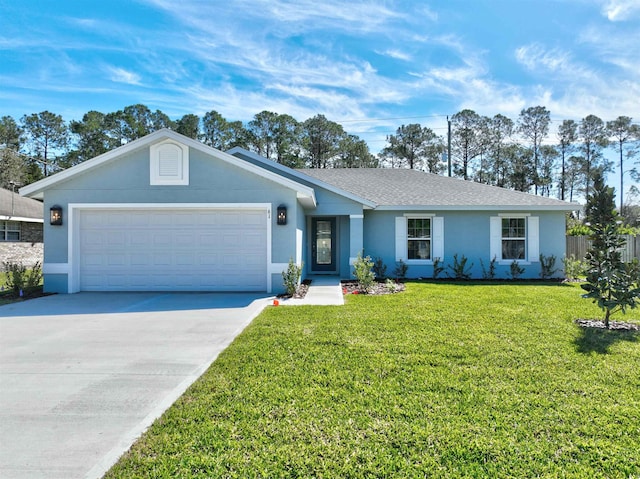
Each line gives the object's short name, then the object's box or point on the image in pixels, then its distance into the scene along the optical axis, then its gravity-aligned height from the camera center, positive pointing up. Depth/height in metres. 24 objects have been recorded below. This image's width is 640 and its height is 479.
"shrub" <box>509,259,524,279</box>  12.70 -1.01
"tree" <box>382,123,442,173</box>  35.75 +9.07
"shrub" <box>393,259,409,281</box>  12.78 -0.99
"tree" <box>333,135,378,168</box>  33.81 +7.94
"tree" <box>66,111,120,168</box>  33.16 +9.51
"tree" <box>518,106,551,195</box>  35.66 +10.88
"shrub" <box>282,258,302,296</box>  9.12 -0.91
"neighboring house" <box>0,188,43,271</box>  18.77 +0.74
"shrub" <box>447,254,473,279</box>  12.72 -0.94
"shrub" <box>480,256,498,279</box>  12.83 -1.02
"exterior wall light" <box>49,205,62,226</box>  9.67 +0.73
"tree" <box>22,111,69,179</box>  35.50 +10.35
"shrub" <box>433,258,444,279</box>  12.89 -0.94
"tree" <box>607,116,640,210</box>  34.88 +10.15
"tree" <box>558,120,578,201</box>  35.88 +9.25
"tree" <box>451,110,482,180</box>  35.94 +10.03
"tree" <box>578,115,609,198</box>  35.38 +9.31
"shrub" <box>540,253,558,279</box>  12.73 -0.88
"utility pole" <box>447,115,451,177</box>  25.92 +5.87
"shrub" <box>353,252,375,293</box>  9.89 -0.93
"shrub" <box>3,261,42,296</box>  9.47 -0.97
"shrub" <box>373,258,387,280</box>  12.83 -0.95
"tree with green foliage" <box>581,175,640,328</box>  6.11 -0.38
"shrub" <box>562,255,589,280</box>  12.36 -0.90
